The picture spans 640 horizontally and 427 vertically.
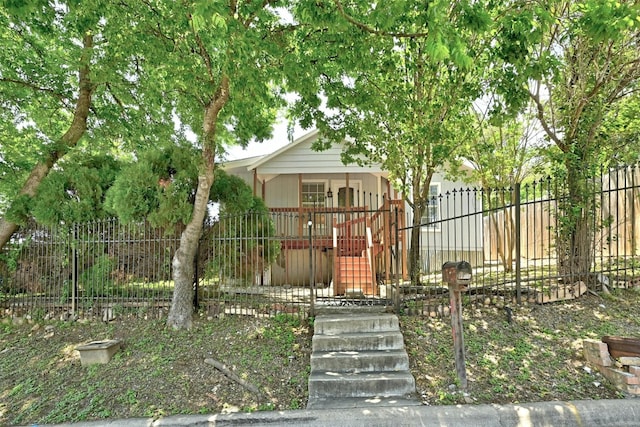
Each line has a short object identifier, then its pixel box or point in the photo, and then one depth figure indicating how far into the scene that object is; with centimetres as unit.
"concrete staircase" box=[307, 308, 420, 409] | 409
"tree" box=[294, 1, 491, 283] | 436
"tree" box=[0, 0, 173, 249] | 601
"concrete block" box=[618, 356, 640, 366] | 395
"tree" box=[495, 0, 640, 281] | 584
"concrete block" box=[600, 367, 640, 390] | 388
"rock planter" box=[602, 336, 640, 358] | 404
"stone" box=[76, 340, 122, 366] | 488
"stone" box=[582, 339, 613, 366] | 418
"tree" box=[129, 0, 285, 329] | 466
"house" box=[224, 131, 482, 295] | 728
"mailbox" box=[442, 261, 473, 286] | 414
